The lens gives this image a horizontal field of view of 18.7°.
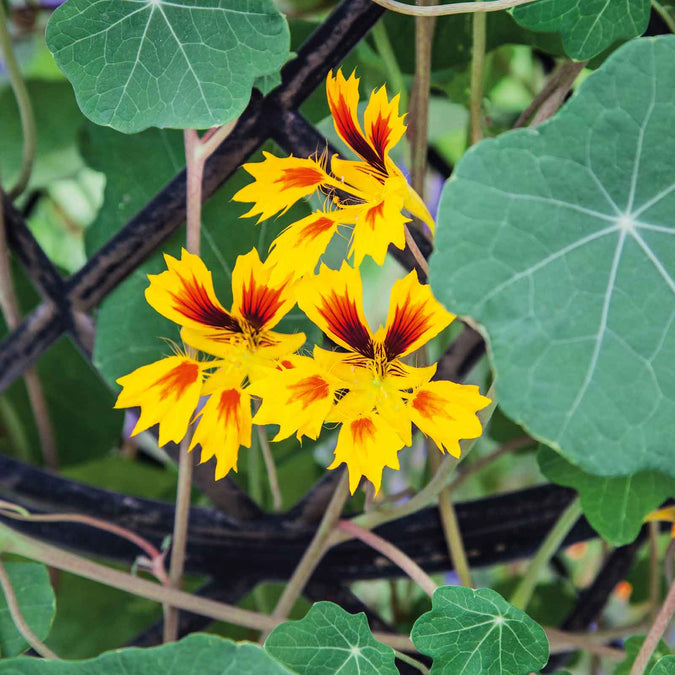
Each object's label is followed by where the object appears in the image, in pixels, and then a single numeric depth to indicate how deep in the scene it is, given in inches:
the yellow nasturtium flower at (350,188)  19.2
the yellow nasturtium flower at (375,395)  19.4
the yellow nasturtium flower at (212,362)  20.0
